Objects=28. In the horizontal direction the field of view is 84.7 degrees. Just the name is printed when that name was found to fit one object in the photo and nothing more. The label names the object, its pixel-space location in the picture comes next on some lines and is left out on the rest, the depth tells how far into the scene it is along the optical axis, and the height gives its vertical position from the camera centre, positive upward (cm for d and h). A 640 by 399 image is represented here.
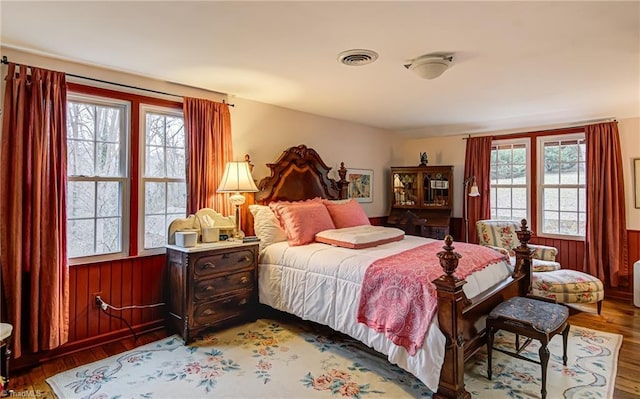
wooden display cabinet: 530 -2
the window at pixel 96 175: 286 +19
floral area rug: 227 -124
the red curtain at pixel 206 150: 339 +48
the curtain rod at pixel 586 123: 432 +97
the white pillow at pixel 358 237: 319 -37
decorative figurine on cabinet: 555 +61
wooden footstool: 218 -81
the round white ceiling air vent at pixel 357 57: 252 +105
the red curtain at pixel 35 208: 245 -7
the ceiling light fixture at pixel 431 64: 258 +101
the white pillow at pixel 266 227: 353 -29
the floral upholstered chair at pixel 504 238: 432 -52
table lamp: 347 +15
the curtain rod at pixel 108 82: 247 +98
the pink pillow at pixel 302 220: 345 -22
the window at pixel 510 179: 500 +28
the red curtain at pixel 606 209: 421 -12
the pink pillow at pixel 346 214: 393 -18
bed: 209 -69
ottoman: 359 -92
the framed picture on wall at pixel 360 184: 528 +23
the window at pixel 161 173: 325 +24
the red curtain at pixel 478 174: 516 +37
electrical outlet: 293 -85
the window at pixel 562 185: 460 +19
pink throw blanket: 220 -64
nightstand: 297 -78
